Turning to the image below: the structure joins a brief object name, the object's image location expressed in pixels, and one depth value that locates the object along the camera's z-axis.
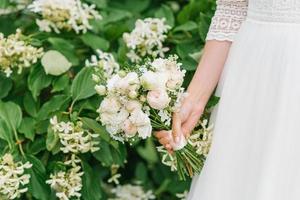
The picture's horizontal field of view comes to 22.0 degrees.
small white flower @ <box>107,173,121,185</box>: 2.25
